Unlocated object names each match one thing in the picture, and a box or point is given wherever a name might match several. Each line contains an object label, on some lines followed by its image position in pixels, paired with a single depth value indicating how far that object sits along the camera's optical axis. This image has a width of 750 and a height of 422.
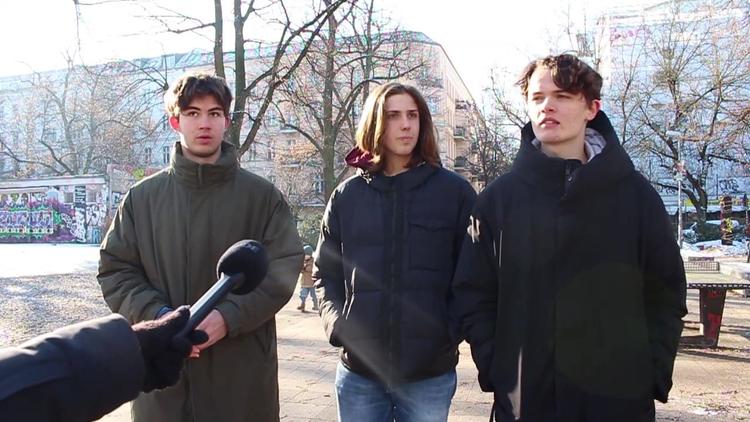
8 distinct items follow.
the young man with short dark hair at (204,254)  2.56
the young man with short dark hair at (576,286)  2.20
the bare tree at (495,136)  29.89
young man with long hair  2.64
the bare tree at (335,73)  16.50
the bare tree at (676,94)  28.38
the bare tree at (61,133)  38.09
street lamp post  23.63
